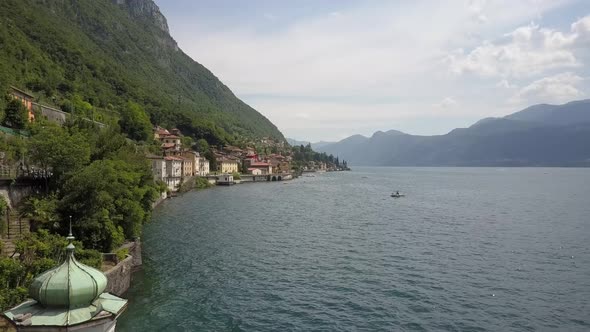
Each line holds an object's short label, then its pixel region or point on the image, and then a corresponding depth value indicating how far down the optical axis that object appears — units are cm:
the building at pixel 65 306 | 762
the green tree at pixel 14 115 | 5112
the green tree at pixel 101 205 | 2797
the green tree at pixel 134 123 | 11288
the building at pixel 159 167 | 9188
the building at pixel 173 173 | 9809
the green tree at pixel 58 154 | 3048
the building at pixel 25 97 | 5651
